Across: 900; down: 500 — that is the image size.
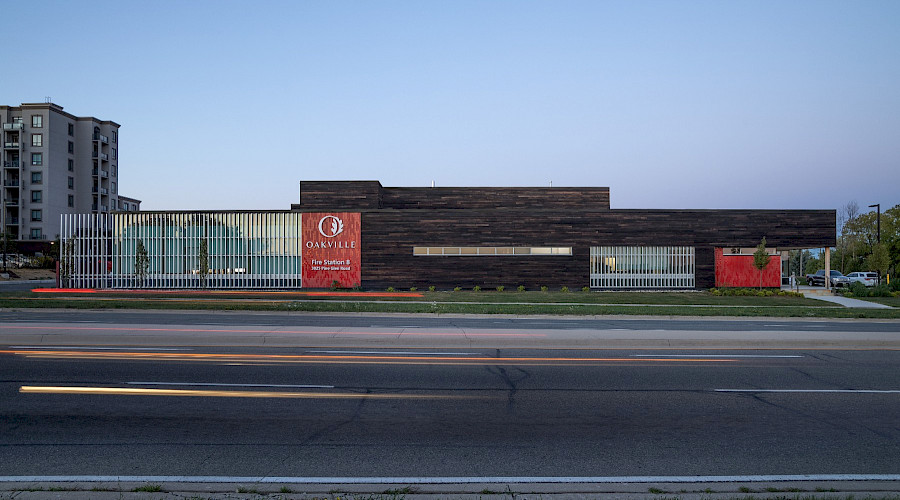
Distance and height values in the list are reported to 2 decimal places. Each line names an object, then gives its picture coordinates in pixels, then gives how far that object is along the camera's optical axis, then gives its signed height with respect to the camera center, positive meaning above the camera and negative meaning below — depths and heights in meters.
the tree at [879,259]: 41.56 -0.88
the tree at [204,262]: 39.03 -0.84
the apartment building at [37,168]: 82.88 +12.33
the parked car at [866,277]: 54.75 -2.98
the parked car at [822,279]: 50.97 -2.95
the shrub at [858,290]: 35.88 -2.73
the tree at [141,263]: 39.25 -0.89
